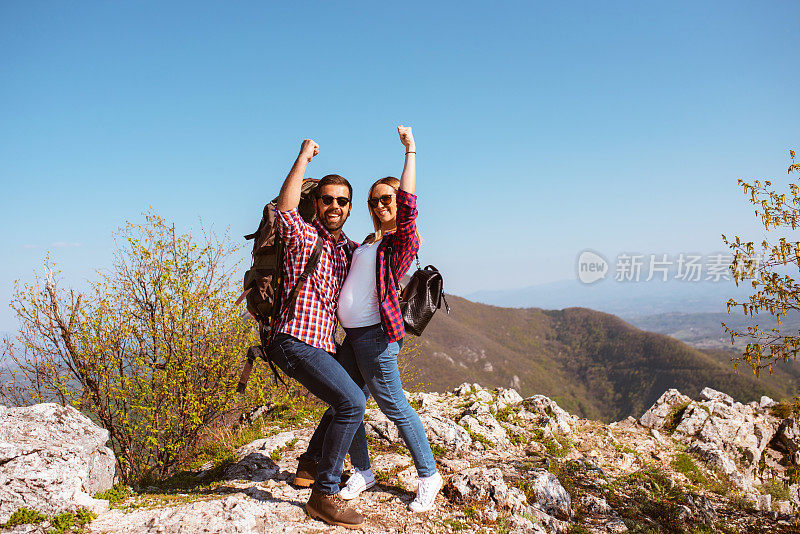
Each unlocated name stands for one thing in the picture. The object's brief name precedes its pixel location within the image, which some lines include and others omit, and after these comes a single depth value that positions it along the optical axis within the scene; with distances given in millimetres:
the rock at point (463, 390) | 10253
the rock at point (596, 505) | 5184
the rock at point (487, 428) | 7461
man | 3572
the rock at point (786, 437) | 9617
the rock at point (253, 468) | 5507
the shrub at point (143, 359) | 6922
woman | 3680
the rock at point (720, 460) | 7742
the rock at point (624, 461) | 7359
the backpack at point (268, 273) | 3633
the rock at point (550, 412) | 8477
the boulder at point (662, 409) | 9836
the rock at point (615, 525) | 4840
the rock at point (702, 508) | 5367
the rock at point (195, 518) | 3920
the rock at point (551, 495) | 4957
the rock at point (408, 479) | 4926
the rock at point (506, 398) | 9258
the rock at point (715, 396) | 10961
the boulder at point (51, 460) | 4000
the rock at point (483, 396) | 9605
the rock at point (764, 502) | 6508
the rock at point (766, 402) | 11363
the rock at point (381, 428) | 6594
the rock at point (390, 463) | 5418
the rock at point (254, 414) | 8380
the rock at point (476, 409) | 8500
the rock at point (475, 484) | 4675
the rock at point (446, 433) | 6715
